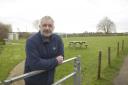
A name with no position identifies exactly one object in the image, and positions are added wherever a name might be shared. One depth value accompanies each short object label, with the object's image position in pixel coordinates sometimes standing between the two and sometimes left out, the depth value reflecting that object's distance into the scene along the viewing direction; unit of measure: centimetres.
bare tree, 4323
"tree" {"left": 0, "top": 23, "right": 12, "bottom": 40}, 2031
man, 167
